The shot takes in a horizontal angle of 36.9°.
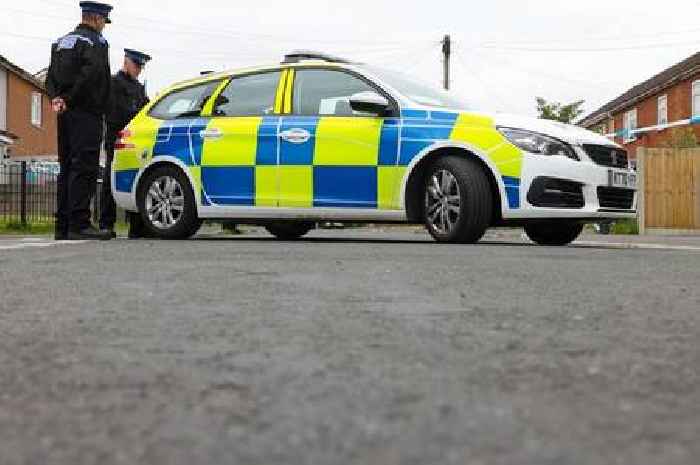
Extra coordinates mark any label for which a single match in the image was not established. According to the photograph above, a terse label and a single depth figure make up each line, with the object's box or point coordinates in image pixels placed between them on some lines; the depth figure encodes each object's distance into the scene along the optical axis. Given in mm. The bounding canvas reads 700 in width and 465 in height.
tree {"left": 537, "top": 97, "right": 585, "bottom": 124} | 41038
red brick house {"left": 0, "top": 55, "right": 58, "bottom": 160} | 34906
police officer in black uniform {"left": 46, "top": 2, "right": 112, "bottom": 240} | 8109
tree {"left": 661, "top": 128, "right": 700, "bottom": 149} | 23969
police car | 7621
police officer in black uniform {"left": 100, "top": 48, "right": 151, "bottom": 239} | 9758
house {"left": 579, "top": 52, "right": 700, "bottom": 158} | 30641
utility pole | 39094
